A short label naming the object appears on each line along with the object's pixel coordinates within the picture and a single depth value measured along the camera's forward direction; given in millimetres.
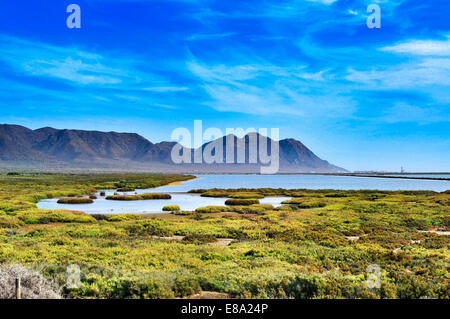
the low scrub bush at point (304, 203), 51531
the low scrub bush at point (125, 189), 84625
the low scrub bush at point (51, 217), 30725
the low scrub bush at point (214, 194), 72494
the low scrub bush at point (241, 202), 55750
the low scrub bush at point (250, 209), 42906
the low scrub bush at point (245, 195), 68312
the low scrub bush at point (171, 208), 43788
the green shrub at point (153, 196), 63469
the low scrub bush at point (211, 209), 42156
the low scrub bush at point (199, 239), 21762
